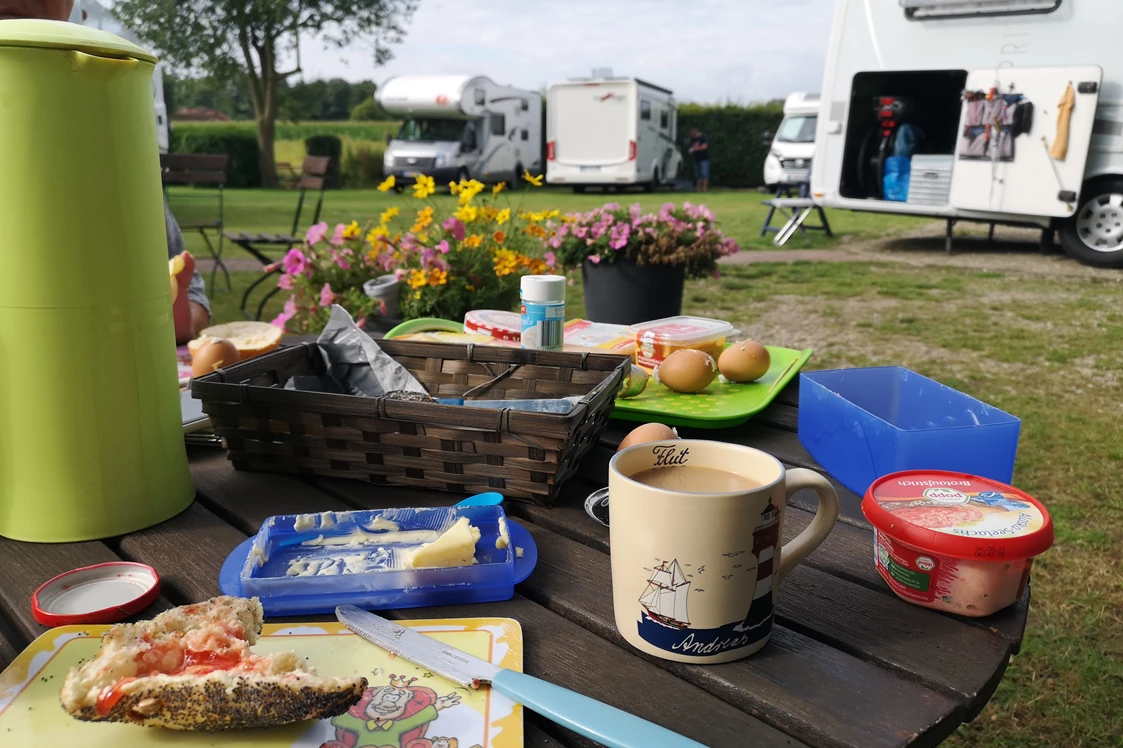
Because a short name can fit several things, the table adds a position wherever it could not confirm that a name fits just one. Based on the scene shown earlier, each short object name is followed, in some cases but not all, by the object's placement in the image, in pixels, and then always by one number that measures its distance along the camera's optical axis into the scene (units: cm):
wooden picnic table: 61
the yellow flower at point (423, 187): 258
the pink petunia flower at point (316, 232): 281
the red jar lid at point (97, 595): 72
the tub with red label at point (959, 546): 73
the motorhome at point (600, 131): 1546
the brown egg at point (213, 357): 128
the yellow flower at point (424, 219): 262
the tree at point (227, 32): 2252
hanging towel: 673
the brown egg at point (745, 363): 146
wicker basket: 94
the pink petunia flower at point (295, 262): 283
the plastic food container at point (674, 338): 151
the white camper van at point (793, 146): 1376
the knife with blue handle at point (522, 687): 56
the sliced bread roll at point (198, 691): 56
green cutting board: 126
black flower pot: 411
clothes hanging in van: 709
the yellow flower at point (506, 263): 253
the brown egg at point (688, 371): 139
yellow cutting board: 58
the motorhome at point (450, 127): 1634
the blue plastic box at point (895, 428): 97
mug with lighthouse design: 64
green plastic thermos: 77
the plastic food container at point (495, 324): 156
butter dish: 74
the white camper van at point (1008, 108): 673
